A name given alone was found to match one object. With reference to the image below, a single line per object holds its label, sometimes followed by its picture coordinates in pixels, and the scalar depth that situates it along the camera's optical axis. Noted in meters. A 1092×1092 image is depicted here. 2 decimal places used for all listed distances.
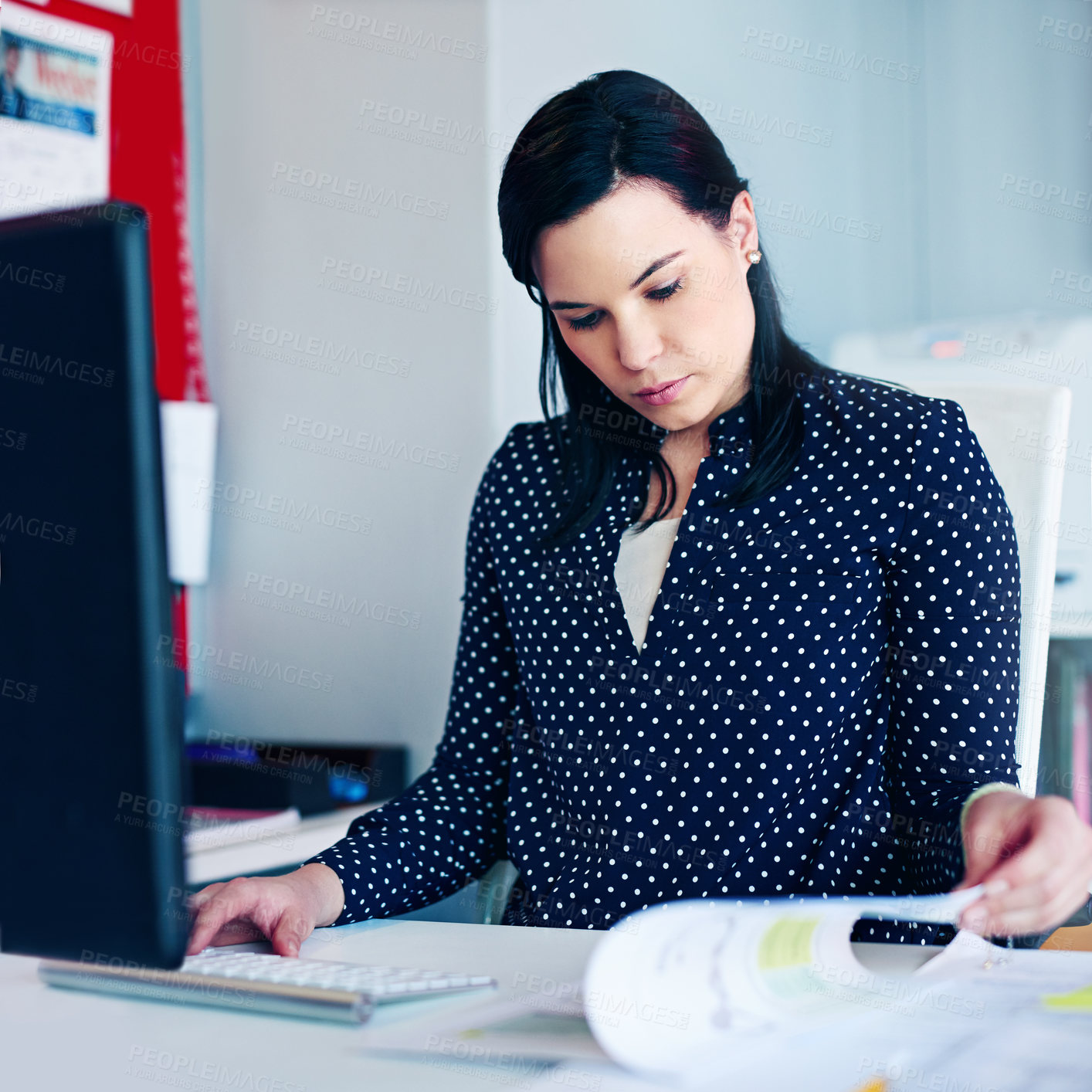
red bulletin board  1.88
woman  0.99
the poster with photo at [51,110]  1.72
